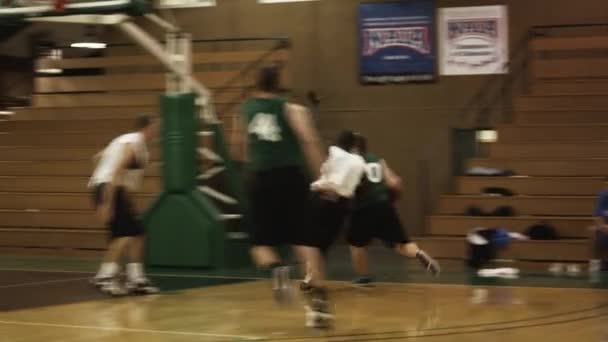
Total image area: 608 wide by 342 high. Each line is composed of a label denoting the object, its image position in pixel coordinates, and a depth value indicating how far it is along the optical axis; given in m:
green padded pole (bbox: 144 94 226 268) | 13.92
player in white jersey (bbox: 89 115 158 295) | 10.80
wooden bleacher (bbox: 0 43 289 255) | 17.19
